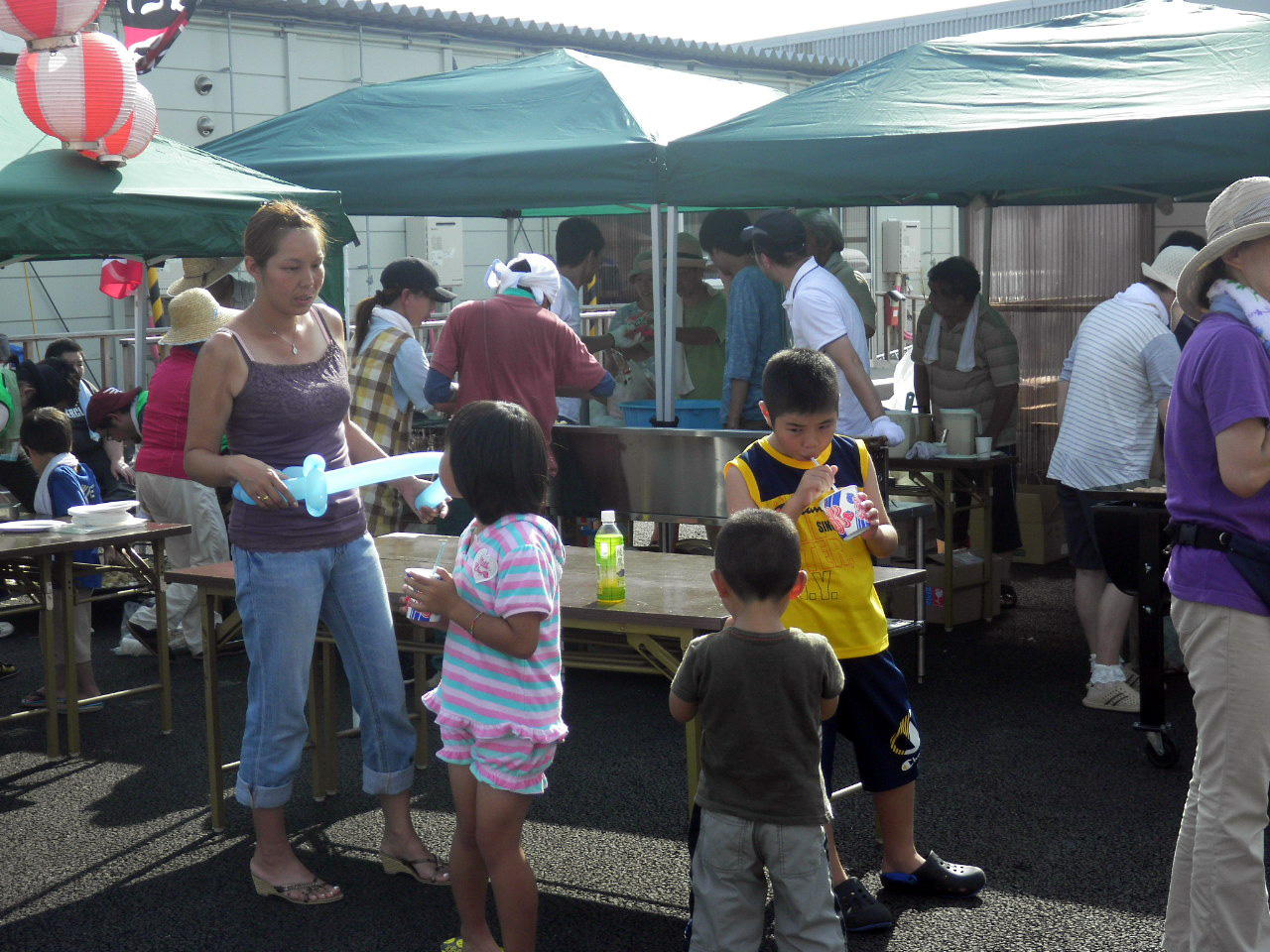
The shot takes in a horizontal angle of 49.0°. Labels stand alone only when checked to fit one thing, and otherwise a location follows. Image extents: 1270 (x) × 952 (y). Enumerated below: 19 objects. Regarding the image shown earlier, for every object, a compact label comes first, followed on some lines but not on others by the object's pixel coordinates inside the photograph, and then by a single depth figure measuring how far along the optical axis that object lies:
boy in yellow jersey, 3.31
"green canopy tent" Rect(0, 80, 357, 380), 5.77
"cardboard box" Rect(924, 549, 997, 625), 6.85
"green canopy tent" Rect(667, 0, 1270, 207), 5.53
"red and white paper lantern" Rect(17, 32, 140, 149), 6.09
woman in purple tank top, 3.45
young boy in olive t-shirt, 2.86
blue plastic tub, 7.11
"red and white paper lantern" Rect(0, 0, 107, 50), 6.18
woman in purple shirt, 2.74
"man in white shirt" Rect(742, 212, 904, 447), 5.65
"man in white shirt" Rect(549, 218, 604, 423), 7.41
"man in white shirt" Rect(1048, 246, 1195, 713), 5.36
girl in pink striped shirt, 2.90
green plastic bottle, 3.67
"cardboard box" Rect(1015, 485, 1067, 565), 8.14
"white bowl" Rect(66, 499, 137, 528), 5.30
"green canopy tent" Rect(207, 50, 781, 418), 6.84
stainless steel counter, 5.83
